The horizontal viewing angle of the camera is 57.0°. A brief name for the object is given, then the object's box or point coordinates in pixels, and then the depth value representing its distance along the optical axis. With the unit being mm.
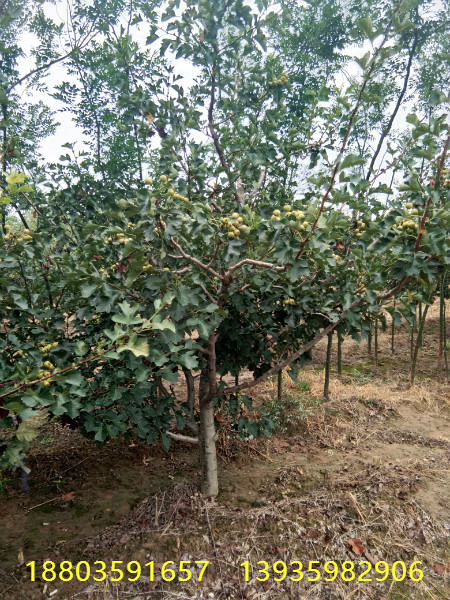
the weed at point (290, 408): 4195
